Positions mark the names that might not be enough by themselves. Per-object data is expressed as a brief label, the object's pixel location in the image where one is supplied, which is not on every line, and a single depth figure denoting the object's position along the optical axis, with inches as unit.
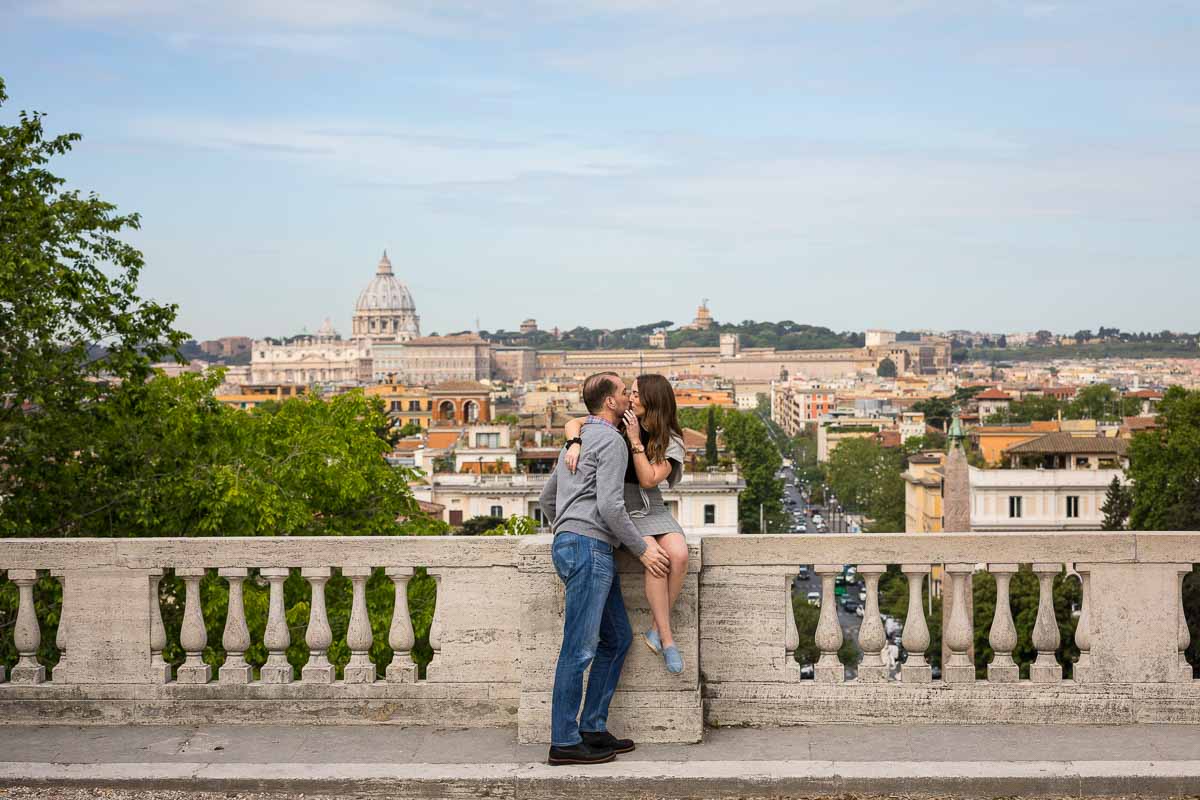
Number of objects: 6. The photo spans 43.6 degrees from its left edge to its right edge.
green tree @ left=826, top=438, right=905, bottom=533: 2851.9
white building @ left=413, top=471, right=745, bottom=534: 2221.9
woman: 229.1
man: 225.3
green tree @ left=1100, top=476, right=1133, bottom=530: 1905.8
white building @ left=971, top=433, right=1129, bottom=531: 2123.5
